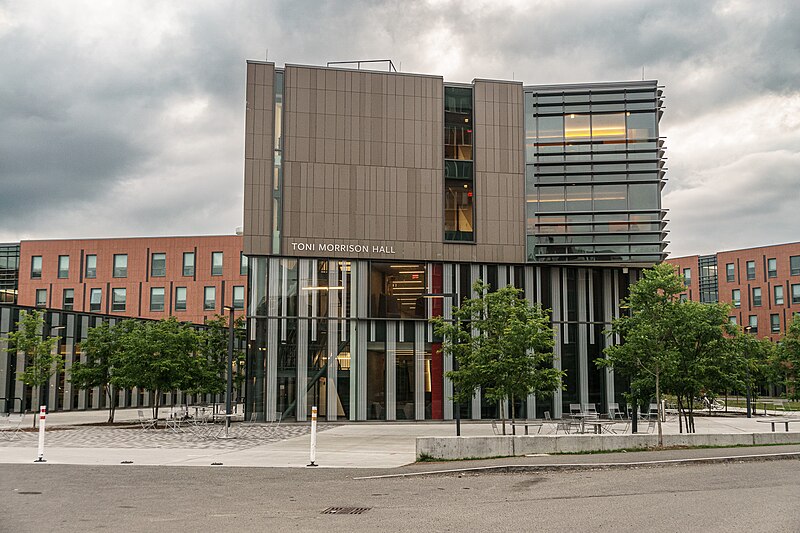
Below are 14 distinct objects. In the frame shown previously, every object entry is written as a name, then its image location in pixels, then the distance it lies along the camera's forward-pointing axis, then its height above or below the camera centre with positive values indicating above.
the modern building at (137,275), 75.38 +6.87
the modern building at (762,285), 89.62 +7.44
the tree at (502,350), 27.08 -0.12
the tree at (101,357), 37.81 -0.55
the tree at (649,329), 24.30 +0.56
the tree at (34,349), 36.06 -0.15
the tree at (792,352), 47.06 -0.30
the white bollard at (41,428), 20.31 -2.13
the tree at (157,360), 36.38 -0.66
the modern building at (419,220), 39.69 +6.61
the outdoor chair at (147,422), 35.39 -3.62
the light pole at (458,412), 27.67 -2.35
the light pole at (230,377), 32.19 -1.28
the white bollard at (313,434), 20.17 -2.26
